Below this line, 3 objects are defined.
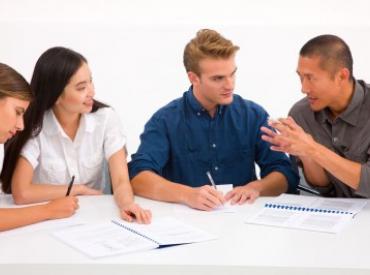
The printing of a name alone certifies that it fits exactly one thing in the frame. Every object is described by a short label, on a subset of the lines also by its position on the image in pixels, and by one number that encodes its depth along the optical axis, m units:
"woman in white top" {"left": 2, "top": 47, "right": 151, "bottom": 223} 2.15
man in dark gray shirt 2.15
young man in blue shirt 2.42
